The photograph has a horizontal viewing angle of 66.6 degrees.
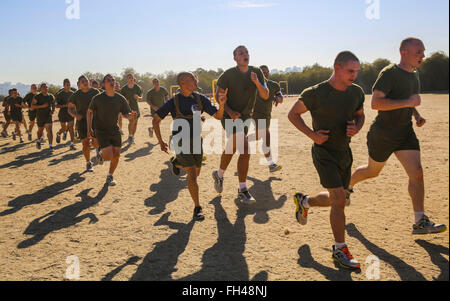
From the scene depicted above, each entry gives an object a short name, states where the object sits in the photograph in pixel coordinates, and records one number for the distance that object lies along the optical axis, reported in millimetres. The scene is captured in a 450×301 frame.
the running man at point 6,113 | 15188
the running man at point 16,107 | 14758
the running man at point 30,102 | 13328
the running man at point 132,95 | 12164
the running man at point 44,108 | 11203
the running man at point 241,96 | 5375
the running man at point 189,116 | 4867
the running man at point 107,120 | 6859
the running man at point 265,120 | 7660
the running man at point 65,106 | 10922
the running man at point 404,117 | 3963
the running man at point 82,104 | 8164
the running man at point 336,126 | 3492
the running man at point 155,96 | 12242
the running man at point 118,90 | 12753
